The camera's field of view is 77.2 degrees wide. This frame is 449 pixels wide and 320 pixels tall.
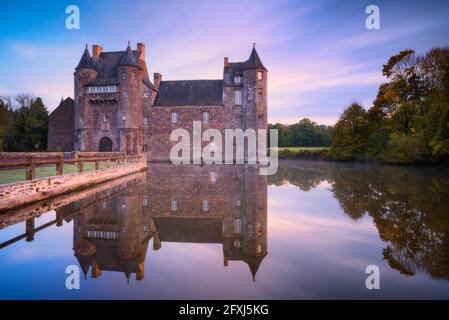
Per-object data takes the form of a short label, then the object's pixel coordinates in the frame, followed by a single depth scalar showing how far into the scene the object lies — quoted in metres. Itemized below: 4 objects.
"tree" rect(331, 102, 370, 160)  37.59
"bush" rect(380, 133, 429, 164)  27.39
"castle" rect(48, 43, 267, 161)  32.16
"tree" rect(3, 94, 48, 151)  36.06
